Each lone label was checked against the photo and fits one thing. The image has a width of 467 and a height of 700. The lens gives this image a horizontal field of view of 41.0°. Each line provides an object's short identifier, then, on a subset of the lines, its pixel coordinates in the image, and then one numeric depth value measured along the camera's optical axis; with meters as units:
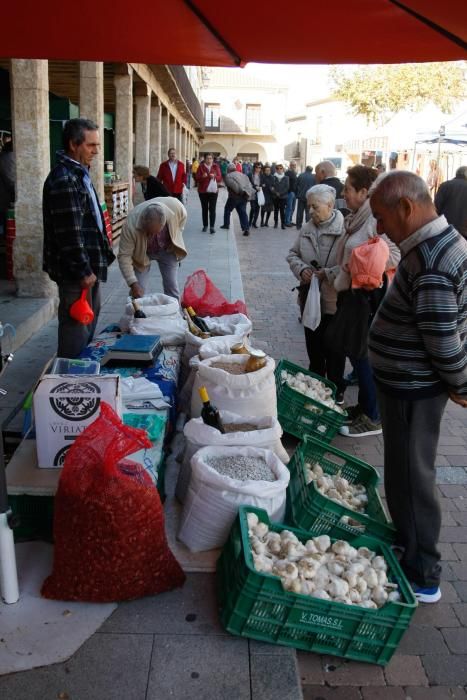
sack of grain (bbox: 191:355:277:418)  3.58
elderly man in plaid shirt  4.05
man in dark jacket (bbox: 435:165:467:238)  9.38
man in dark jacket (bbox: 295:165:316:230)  15.88
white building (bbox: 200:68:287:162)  69.25
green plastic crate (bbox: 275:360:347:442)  4.41
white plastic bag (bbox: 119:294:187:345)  4.77
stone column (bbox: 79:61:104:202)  9.30
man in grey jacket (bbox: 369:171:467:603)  2.54
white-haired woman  4.82
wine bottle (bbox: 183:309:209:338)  4.69
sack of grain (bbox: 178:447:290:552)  2.79
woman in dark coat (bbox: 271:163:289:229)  17.86
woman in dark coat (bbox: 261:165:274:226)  18.91
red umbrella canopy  2.71
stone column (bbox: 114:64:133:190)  12.57
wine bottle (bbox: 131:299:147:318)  4.82
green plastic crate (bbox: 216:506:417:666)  2.37
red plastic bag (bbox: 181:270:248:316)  5.50
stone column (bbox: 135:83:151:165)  15.73
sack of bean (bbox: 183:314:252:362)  4.33
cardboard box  2.86
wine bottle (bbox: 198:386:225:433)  3.36
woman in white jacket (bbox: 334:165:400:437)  4.44
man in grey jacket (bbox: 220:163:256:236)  15.34
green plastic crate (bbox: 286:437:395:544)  2.98
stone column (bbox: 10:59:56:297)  6.88
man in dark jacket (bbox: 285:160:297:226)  18.44
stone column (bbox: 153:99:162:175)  19.73
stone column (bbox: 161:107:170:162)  23.23
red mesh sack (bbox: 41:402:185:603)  2.42
